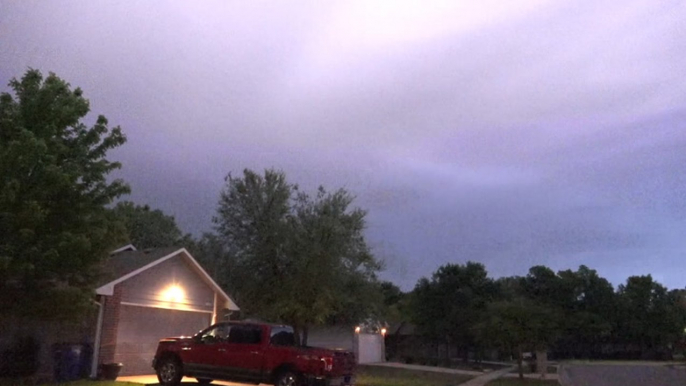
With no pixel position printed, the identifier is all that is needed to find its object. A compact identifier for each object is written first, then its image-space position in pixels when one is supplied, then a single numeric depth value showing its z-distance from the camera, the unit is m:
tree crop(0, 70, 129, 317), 17.16
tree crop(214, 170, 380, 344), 32.81
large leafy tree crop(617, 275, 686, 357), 83.75
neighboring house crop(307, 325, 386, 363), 43.38
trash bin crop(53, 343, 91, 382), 21.73
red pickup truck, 18.70
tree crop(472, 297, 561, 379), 34.12
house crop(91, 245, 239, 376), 23.42
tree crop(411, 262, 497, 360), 62.40
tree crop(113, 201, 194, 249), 52.91
